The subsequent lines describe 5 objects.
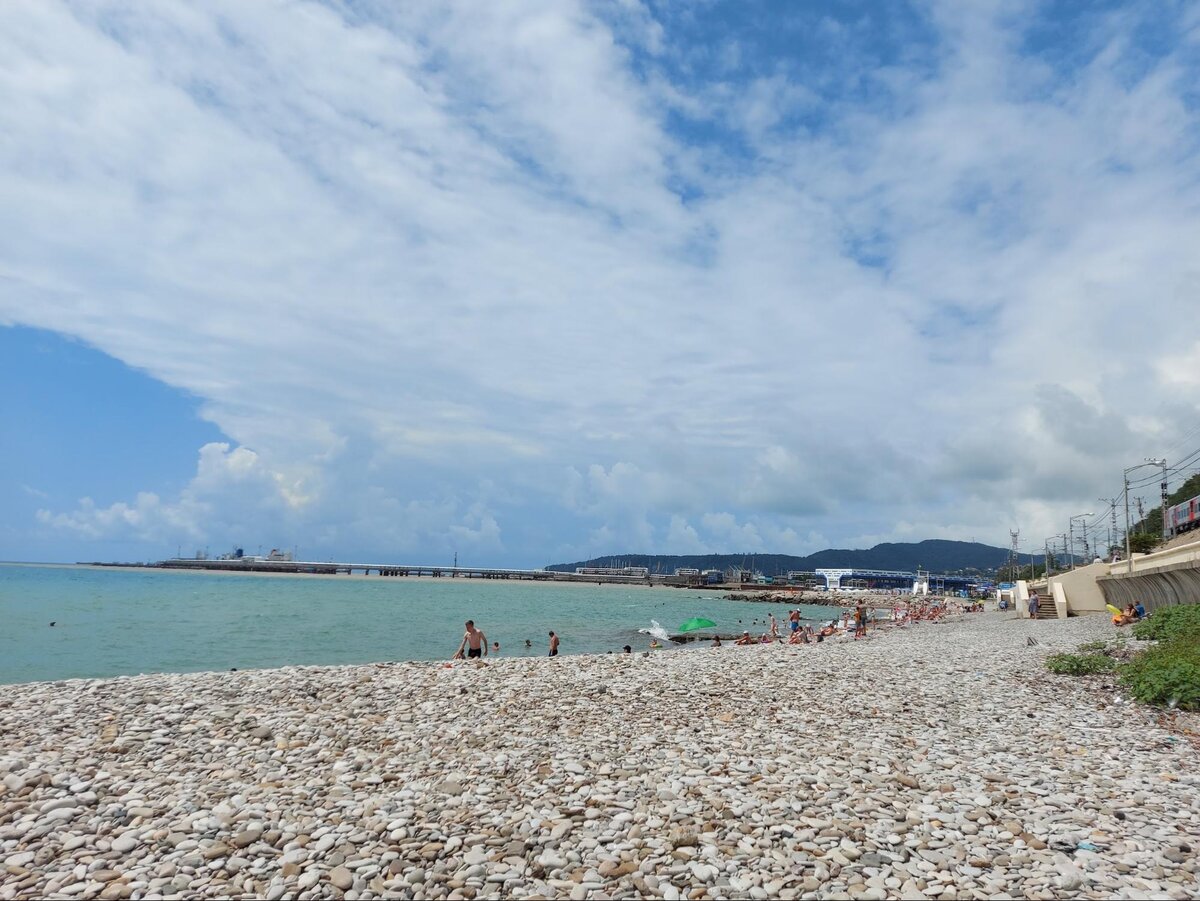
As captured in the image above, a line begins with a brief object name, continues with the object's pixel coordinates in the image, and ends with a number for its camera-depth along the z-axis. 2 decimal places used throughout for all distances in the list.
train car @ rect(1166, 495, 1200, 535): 53.09
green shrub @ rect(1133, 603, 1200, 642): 20.22
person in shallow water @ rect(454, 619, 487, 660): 21.44
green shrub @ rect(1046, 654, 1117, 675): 17.30
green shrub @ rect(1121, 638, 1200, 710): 12.98
